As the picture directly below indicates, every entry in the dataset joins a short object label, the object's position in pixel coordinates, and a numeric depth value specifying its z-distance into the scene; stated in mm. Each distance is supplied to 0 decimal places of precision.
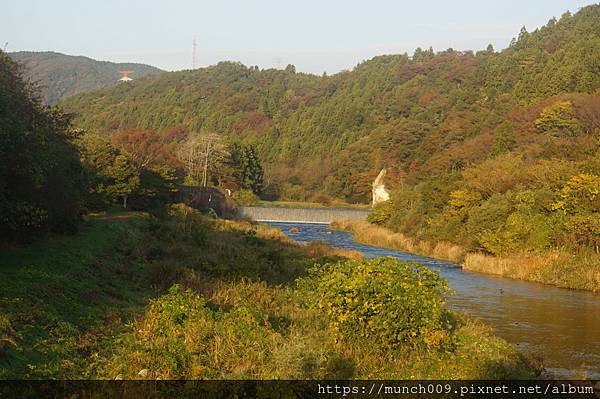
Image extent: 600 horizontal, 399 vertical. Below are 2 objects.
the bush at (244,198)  101000
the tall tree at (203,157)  97625
